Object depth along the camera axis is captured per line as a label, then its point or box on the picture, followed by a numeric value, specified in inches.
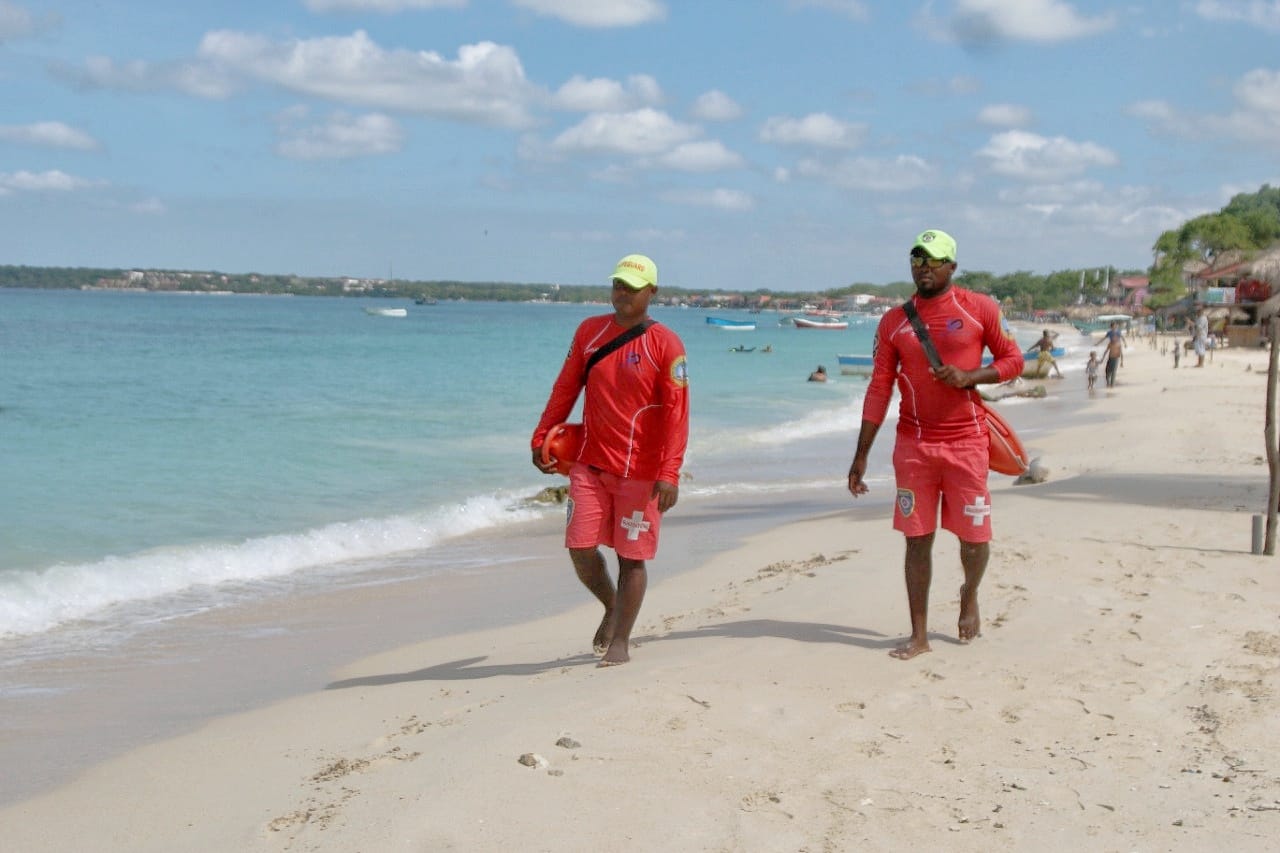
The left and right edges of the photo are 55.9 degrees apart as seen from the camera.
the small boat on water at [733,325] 4638.3
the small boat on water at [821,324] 4781.0
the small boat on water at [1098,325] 3271.2
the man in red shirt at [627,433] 206.5
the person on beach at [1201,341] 1476.4
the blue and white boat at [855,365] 1835.6
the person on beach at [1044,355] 1418.6
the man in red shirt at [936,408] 202.1
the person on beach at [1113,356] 1237.7
